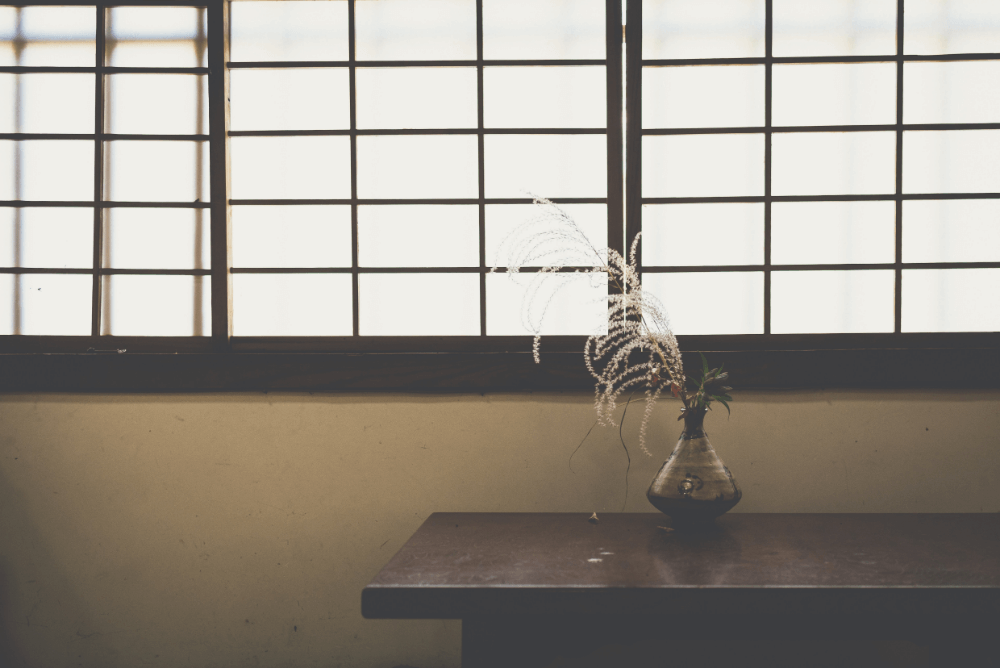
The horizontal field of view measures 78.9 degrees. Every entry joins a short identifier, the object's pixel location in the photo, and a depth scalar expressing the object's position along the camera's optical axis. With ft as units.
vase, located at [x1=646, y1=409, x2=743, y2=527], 5.04
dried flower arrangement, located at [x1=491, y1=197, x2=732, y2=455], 6.14
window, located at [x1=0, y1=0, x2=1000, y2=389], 6.73
